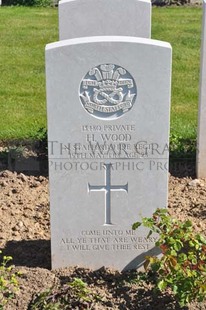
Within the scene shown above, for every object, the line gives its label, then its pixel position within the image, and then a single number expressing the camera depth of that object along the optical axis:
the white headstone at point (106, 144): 4.33
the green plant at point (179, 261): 4.11
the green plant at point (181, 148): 6.66
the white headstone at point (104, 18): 6.51
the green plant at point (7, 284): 4.15
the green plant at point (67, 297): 4.25
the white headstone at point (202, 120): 6.03
